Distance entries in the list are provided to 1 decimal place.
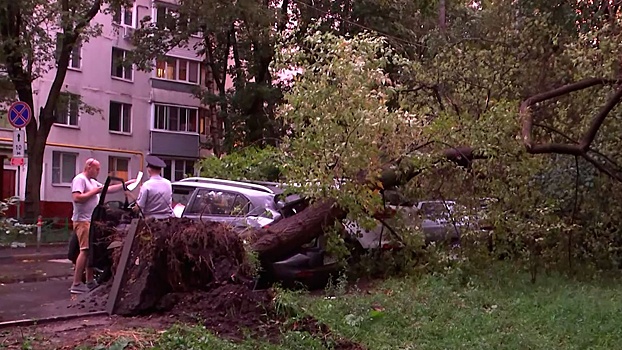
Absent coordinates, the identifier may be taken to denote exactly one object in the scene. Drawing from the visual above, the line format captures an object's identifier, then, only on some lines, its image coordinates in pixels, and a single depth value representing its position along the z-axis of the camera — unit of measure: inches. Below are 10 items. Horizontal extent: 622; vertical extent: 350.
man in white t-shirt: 377.7
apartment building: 1322.6
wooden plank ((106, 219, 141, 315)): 305.7
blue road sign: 645.3
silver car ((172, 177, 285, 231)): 432.8
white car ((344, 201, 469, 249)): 459.5
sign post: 646.5
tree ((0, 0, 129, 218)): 844.6
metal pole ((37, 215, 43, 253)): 727.2
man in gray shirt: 382.6
